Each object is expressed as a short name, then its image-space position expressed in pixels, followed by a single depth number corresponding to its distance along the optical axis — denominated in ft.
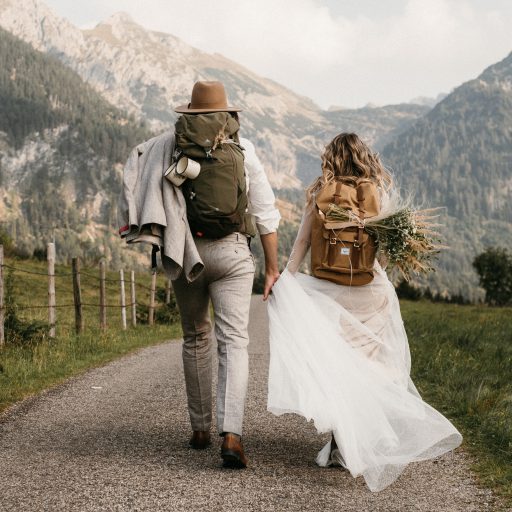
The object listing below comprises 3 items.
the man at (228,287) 15.43
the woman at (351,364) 14.51
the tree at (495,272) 288.92
